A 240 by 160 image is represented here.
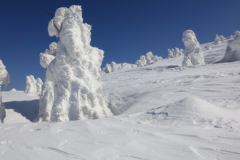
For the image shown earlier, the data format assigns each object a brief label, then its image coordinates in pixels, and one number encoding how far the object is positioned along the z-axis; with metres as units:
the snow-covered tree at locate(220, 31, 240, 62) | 21.80
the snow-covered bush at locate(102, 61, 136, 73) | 65.75
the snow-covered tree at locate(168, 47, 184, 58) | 60.88
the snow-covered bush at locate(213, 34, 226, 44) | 63.79
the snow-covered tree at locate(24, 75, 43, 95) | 29.59
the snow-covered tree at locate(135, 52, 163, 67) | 63.96
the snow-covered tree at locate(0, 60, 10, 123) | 10.04
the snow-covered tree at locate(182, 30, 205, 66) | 26.92
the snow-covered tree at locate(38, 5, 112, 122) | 8.77
